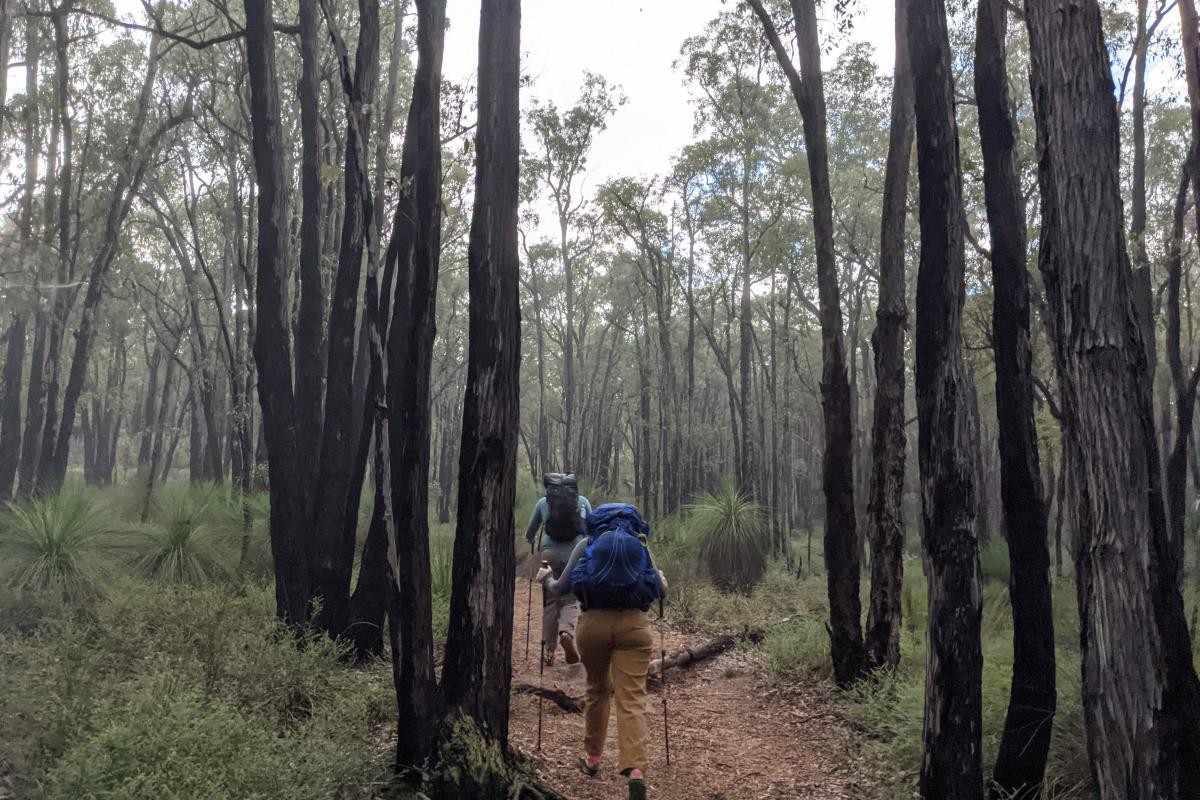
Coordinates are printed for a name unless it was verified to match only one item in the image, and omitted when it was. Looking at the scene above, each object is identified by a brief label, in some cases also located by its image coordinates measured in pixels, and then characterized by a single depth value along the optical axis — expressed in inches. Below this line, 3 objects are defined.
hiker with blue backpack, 199.3
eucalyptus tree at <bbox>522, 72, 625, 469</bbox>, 949.8
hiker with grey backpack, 297.9
